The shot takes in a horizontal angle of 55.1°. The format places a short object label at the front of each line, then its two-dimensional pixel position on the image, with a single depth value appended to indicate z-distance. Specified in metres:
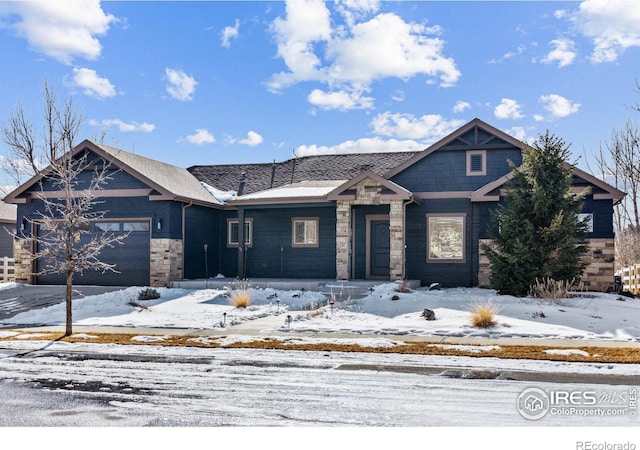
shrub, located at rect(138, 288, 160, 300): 19.14
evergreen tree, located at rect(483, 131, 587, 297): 17.23
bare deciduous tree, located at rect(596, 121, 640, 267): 37.12
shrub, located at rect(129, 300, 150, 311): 16.94
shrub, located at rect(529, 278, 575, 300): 16.12
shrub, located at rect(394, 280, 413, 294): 18.16
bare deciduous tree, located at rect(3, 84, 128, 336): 23.22
